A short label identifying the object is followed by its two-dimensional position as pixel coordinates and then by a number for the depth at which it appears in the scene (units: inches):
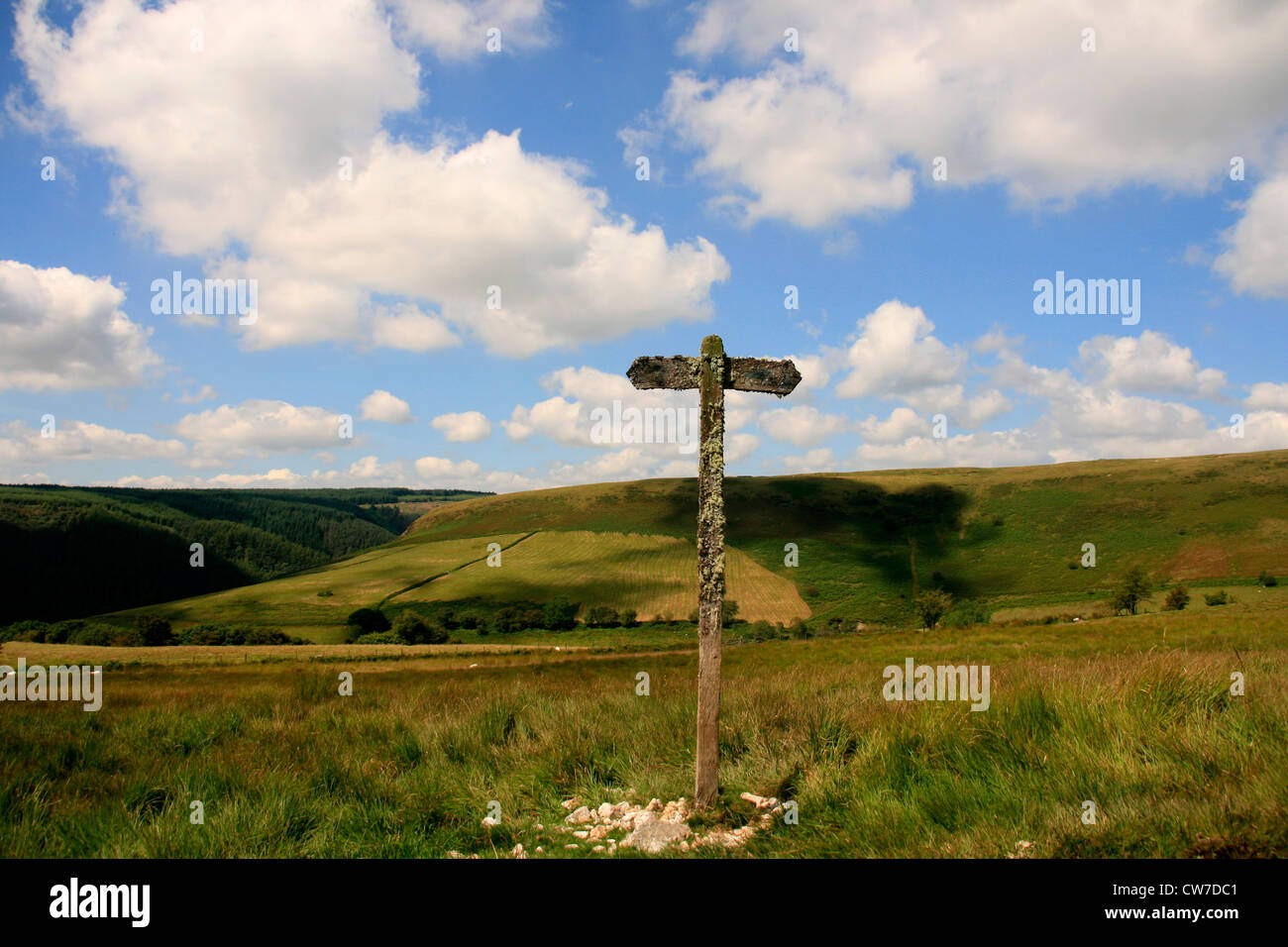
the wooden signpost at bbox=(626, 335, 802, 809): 248.7
